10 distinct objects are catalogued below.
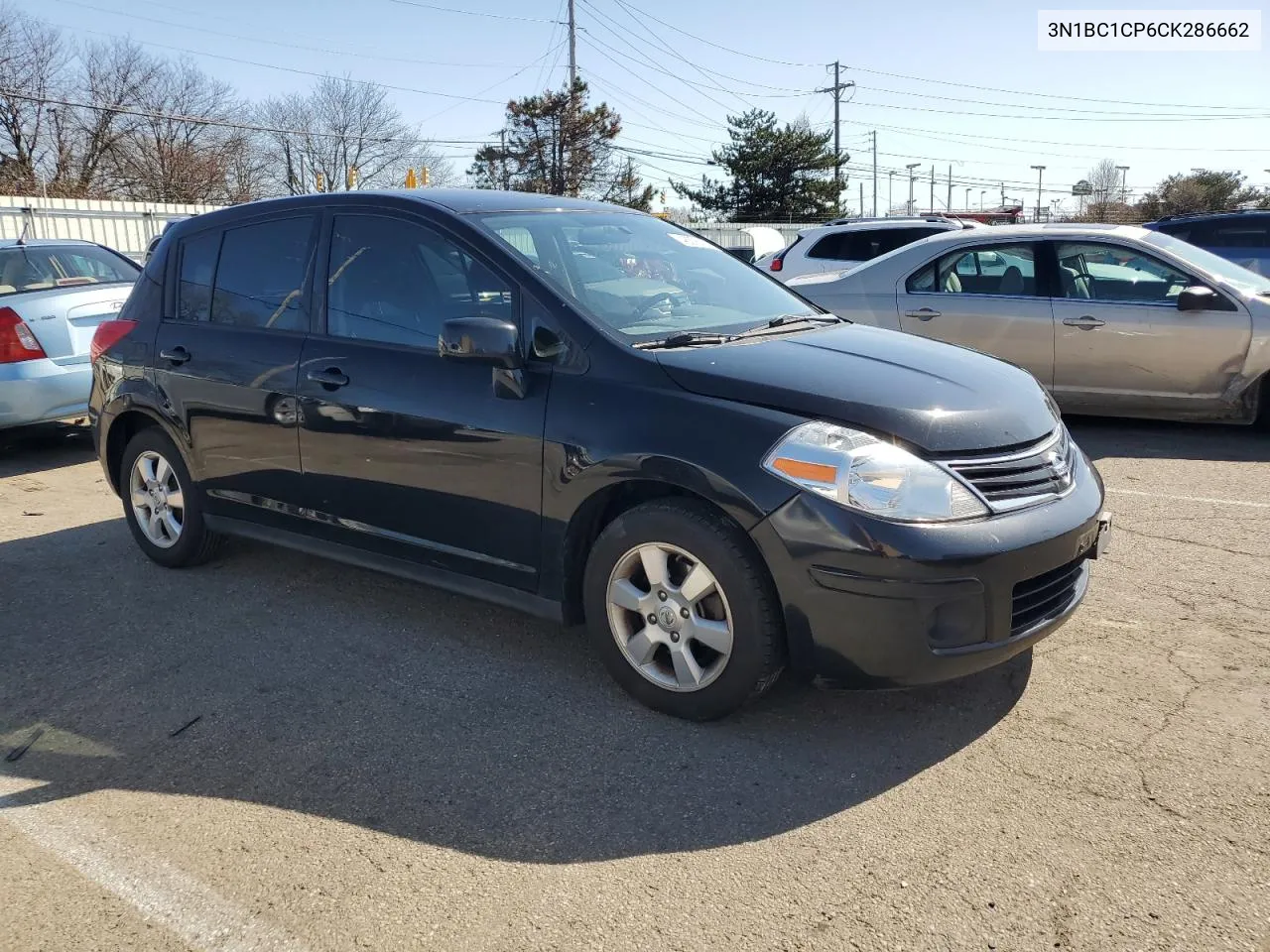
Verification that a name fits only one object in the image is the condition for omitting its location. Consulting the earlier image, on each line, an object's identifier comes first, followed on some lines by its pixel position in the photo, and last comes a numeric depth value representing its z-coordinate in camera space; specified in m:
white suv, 12.29
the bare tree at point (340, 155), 50.56
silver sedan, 7.36
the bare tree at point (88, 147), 43.59
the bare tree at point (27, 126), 42.31
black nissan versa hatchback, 3.11
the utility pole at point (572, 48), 41.88
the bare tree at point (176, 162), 44.88
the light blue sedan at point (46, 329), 7.60
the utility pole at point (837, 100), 60.62
